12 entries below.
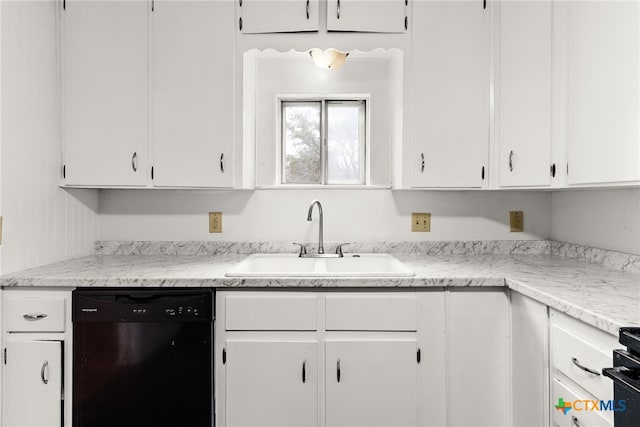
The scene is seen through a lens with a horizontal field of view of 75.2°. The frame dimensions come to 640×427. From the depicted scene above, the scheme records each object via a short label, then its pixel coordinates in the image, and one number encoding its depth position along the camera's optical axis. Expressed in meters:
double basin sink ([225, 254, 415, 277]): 2.17
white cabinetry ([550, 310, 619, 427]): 1.11
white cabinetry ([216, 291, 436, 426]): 1.66
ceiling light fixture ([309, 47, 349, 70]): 2.21
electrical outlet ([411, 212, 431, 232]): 2.34
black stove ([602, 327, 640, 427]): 0.81
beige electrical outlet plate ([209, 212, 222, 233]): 2.34
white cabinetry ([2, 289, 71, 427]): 1.64
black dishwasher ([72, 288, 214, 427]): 1.62
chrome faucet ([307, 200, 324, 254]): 2.19
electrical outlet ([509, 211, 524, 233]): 2.35
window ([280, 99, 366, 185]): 2.40
